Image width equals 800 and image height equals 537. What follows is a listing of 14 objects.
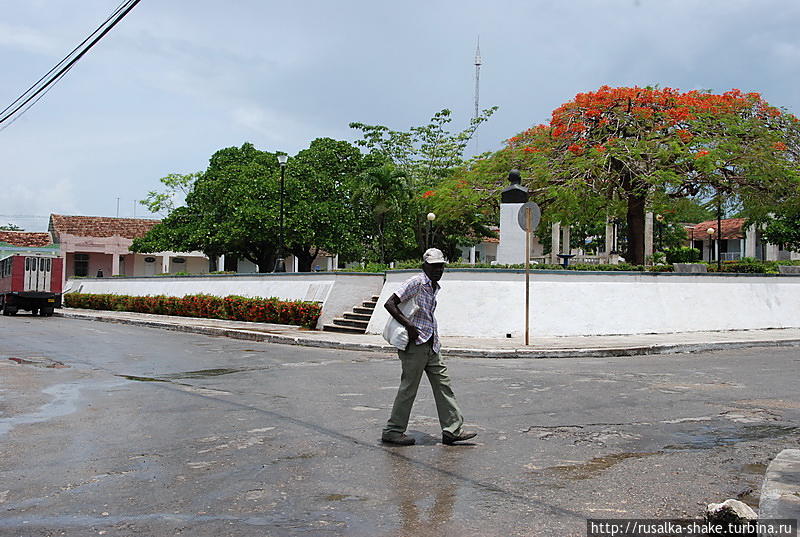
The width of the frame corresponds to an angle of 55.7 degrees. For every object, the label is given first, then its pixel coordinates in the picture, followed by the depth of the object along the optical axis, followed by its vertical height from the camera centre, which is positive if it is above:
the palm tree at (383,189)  33.48 +4.09
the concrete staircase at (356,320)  20.00 -1.09
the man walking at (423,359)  6.68 -0.70
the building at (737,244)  50.07 +3.27
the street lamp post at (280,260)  27.35 +0.66
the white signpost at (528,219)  16.06 +1.39
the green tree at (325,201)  37.44 +3.95
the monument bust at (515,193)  20.25 +2.41
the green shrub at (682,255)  40.28 +1.67
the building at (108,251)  53.78 +1.73
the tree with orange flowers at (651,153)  21.95 +3.94
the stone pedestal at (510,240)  20.16 +1.14
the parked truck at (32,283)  32.19 -0.39
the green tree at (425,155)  41.22 +6.96
